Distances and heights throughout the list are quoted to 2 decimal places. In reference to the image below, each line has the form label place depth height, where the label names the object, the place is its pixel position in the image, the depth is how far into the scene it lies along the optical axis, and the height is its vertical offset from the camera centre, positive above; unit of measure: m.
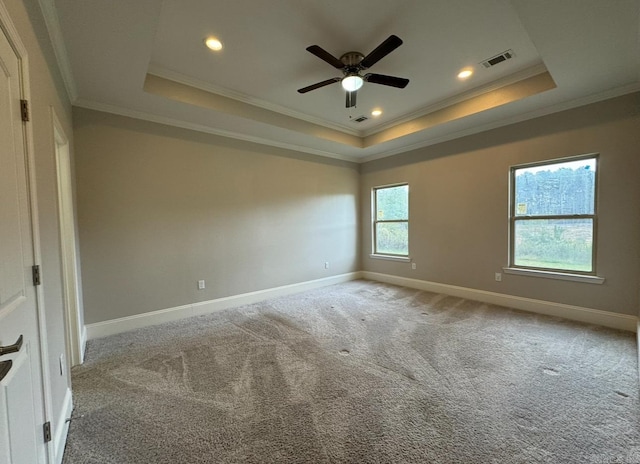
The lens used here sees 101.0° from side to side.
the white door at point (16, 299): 0.93 -0.30
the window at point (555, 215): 3.24 -0.02
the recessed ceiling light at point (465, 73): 3.03 +1.67
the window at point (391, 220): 5.20 -0.06
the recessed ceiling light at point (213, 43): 2.40 +1.66
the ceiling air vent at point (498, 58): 2.72 +1.66
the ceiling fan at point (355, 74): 2.40 +1.43
